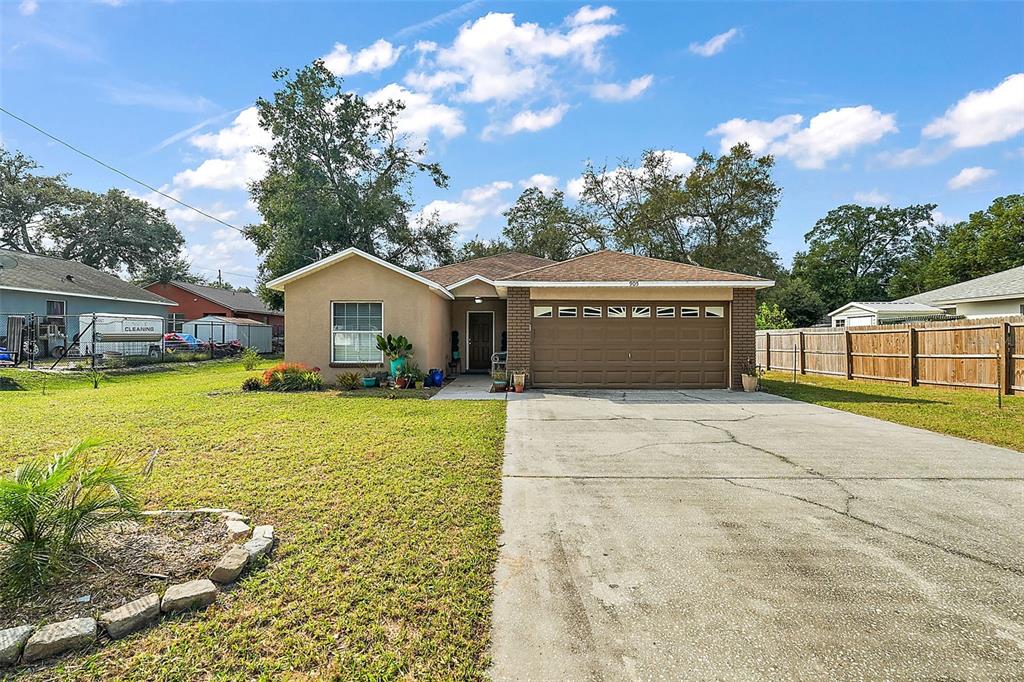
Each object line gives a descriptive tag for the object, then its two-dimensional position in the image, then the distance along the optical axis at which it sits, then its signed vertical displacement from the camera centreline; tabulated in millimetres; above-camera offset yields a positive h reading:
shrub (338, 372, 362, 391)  12344 -995
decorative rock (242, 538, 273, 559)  3248 -1369
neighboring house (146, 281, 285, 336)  34719 +2833
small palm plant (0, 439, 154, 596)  2791 -1022
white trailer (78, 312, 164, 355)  18422 +199
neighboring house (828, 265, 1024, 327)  17000 +1569
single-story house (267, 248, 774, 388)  12578 +596
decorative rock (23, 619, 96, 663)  2303 -1408
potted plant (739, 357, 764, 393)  12227 -814
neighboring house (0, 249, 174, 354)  19500 +2069
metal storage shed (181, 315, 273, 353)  28156 +669
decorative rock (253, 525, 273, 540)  3508 -1363
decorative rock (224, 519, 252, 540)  3475 -1342
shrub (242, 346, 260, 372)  16312 -622
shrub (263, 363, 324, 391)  11984 -899
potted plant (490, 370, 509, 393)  12250 -995
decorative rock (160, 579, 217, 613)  2668 -1392
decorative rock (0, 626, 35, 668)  2269 -1401
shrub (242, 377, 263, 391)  11875 -1015
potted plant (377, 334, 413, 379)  12680 -177
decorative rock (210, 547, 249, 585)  2953 -1365
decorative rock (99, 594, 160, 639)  2486 -1408
